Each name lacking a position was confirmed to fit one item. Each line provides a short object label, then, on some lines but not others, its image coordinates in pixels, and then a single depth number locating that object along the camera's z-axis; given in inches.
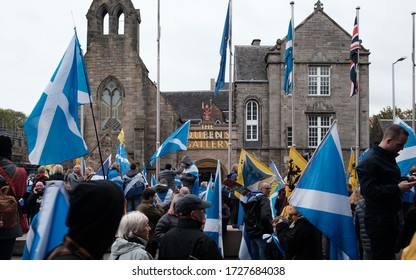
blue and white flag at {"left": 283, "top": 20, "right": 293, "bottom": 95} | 898.7
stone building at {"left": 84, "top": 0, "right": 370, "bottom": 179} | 1455.5
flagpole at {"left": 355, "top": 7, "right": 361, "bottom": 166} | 876.2
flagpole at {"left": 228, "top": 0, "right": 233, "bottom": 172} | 815.7
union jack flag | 832.3
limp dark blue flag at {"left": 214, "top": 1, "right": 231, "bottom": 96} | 789.2
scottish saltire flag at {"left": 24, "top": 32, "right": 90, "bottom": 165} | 300.8
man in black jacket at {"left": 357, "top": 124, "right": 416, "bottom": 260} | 208.8
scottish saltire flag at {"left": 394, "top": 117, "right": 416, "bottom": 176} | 399.5
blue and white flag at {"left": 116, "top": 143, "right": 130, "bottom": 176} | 742.8
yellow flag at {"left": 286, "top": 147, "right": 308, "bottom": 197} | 380.2
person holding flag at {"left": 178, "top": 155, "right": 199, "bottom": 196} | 500.7
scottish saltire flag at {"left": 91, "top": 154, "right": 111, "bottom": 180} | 608.7
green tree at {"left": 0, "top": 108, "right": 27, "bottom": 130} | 2942.9
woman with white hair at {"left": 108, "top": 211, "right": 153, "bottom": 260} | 183.6
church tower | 1457.9
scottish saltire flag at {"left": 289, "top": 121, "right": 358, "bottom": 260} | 229.6
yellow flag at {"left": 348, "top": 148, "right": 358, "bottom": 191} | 541.6
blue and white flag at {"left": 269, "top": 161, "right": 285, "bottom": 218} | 454.9
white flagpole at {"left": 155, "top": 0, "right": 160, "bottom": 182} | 944.3
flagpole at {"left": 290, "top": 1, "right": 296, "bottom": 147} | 944.3
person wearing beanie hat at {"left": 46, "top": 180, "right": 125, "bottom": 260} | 109.7
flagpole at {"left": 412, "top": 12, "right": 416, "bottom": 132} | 984.6
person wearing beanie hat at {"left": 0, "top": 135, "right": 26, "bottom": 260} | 244.8
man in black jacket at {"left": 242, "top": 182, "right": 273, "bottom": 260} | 331.6
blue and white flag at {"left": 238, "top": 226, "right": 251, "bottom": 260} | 355.3
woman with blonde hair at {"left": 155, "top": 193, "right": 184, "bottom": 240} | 293.3
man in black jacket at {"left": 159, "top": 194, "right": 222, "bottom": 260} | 193.5
